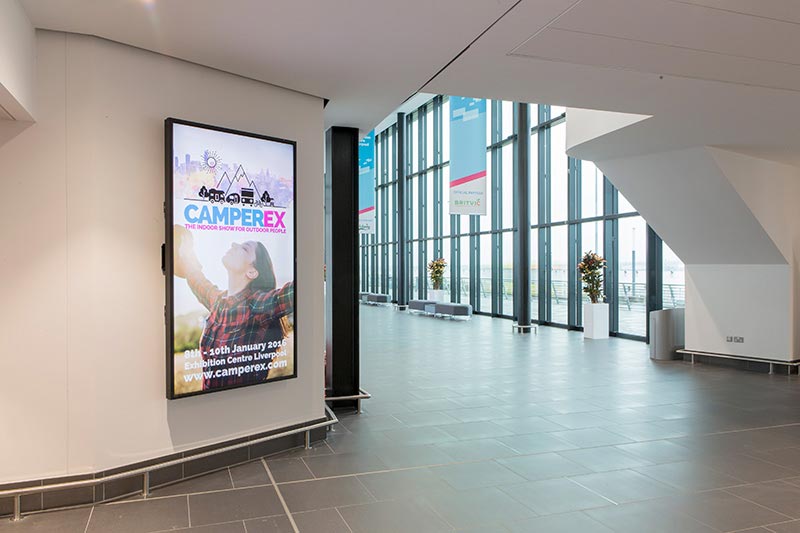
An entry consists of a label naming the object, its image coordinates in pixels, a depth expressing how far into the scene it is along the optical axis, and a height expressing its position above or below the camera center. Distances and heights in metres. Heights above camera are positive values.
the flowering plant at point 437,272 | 21.39 -0.50
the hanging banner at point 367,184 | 13.88 +2.17
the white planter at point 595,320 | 13.41 -1.46
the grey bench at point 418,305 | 20.85 -1.69
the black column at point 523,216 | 15.06 +1.10
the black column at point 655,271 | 12.72 -0.32
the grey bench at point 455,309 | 18.72 -1.66
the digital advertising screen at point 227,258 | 4.43 +0.02
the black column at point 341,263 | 6.54 -0.04
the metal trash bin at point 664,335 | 10.70 -1.45
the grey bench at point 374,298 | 26.69 -1.83
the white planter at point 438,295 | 21.50 -1.38
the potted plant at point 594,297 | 13.30 -0.94
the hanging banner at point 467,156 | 13.20 +2.42
